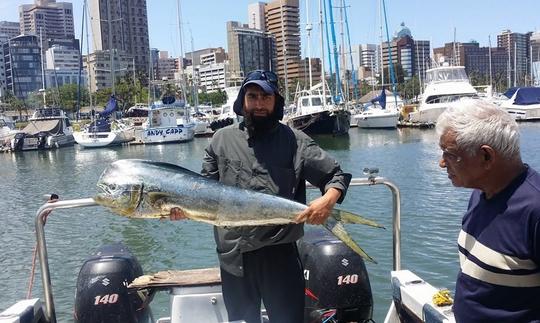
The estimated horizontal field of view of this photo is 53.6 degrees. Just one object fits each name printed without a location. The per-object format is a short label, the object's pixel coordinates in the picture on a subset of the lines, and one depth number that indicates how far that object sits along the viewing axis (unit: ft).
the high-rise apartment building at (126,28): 407.44
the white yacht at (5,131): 169.35
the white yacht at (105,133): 157.50
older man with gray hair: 6.06
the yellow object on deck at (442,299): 10.12
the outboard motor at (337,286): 13.23
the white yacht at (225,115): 168.68
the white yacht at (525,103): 172.35
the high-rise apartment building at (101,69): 398.07
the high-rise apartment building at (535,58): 325.75
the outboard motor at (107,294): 12.48
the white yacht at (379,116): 168.86
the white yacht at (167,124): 162.20
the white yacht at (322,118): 140.97
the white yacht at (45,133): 165.17
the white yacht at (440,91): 173.27
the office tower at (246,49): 397.41
